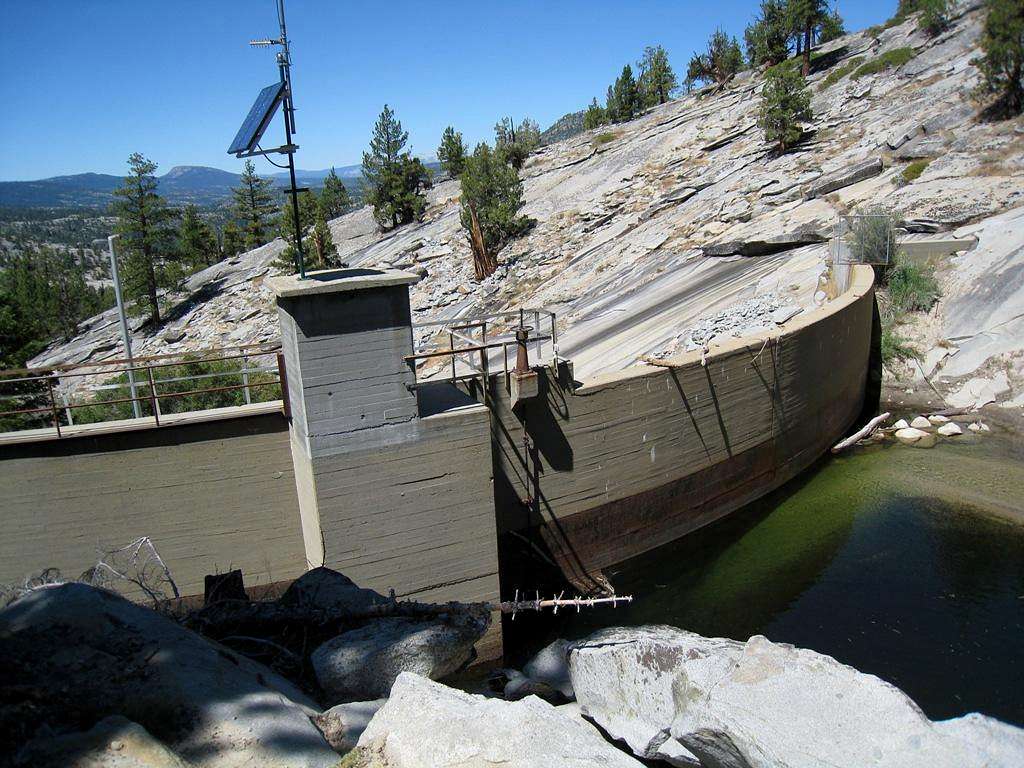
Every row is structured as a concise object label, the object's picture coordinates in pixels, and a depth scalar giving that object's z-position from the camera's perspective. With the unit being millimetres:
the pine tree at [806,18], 48844
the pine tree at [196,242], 70438
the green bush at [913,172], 27797
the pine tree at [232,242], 76062
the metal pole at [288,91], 10008
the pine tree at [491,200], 39312
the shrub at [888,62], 39875
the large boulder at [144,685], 4035
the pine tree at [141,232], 52062
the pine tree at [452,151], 60281
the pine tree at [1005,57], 29969
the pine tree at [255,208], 74125
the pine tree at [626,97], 64750
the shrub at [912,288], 23391
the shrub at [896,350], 23266
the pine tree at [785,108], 35844
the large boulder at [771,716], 4941
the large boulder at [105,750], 3502
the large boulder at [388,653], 6223
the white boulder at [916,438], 19688
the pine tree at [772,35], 50438
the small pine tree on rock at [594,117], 68250
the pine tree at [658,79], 68688
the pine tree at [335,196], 75250
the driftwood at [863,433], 20297
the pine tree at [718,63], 62312
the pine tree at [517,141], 55741
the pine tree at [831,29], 50812
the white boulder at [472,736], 4262
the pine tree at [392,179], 52406
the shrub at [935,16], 40934
